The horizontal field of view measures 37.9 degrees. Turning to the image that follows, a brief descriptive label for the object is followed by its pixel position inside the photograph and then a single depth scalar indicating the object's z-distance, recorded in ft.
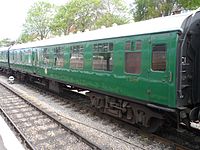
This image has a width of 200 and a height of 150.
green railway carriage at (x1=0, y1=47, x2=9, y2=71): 96.02
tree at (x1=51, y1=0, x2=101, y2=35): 147.33
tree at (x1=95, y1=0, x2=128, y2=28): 150.61
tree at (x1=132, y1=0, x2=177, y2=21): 102.83
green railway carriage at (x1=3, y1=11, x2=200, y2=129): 21.76
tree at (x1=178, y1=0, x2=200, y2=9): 84.06
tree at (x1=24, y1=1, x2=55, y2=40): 196.21
